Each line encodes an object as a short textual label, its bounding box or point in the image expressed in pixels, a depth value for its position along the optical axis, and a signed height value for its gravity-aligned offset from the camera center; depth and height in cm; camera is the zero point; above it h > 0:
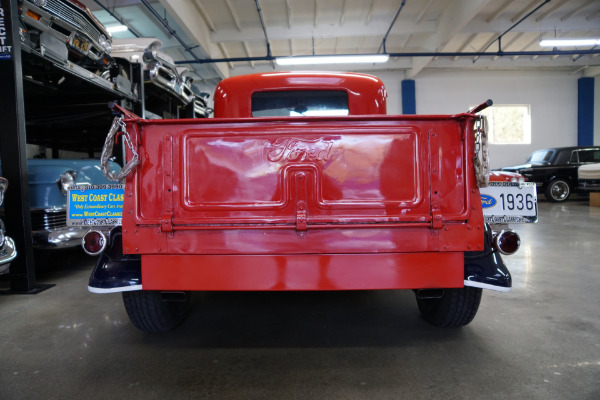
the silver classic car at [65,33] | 329 +163
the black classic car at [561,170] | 1032 +26
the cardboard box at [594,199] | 961 -59
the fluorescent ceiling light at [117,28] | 782 +358
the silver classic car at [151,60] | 484 +181
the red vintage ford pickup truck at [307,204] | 170 -10
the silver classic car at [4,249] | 217 -38
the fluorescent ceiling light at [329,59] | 962 +348
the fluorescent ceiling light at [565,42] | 929 +366
